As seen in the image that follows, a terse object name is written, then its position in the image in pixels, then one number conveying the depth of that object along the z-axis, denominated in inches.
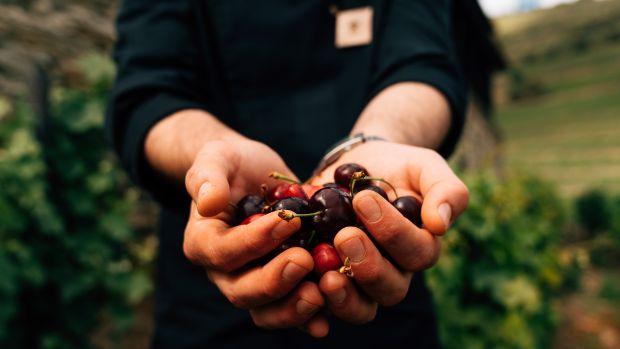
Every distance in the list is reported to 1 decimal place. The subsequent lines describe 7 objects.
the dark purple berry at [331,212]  17.6
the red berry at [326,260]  17.0
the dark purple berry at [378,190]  18.1
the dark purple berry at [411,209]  18.2
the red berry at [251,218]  17.8
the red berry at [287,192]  18.9
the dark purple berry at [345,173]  19.2
